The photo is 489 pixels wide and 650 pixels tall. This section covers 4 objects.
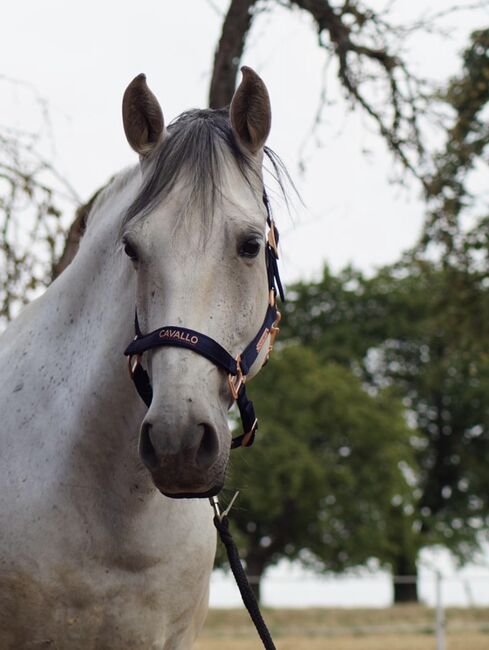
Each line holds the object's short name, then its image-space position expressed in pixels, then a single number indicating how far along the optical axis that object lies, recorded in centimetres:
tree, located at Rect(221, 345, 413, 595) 3116
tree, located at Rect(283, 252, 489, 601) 3469
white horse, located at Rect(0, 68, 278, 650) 276
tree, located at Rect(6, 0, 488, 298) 785
